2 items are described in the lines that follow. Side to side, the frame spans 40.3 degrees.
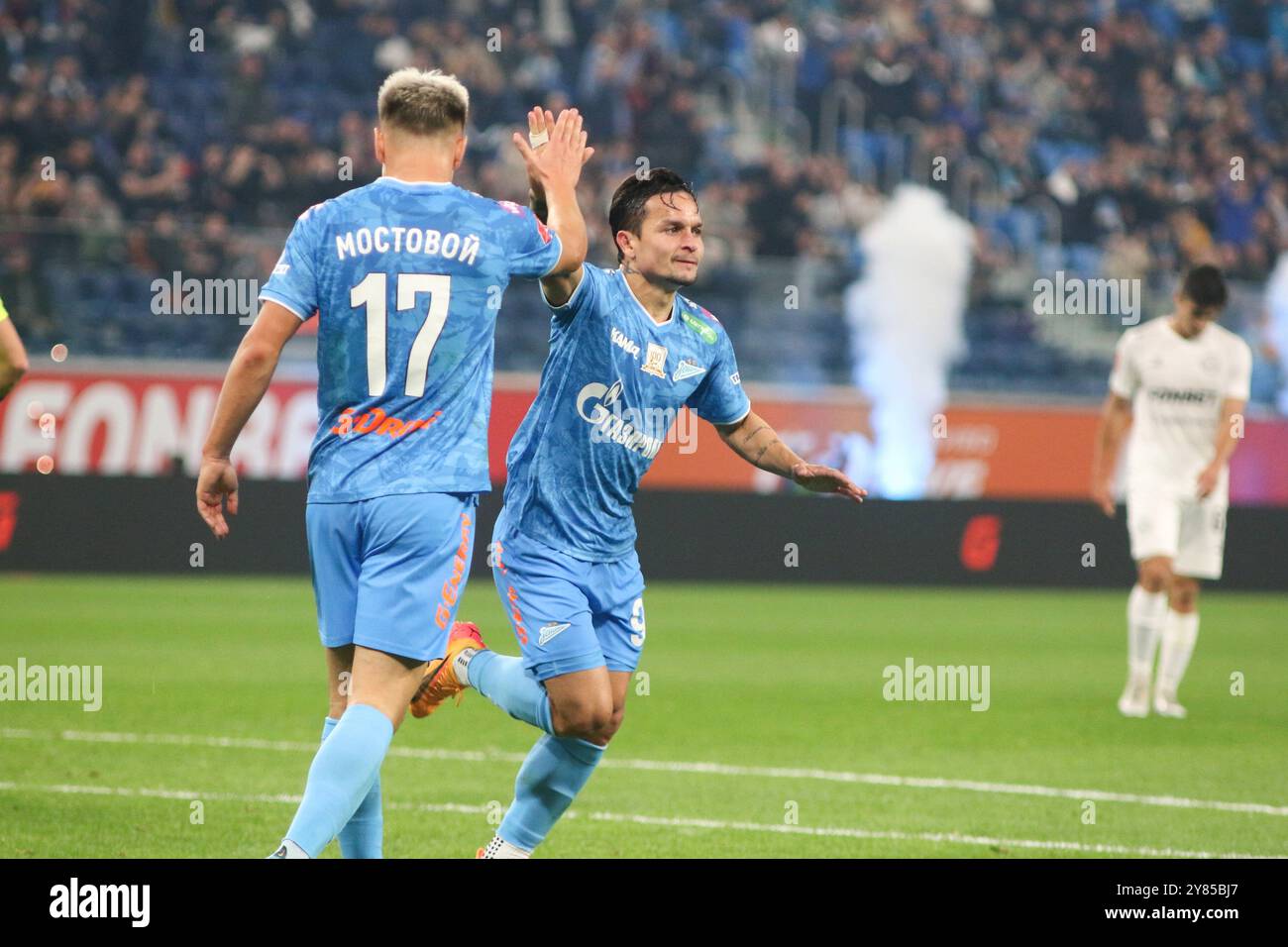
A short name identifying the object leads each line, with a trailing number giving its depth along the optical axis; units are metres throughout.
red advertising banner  17.36
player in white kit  10.57
